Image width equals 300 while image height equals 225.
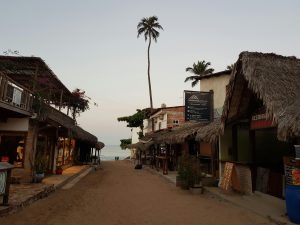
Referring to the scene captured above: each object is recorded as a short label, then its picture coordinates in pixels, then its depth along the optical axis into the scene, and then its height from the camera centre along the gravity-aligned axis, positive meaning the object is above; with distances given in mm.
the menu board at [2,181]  6751 -1133
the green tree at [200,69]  36575 +12753
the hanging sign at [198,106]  12715 +2419
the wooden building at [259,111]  6659 +1349
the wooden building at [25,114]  10146 +1364
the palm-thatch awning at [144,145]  22388 +289
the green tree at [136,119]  40692 +5077
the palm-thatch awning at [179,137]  13221 +770
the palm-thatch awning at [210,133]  9858 +758
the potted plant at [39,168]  11023 -1181
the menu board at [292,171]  5770 -496
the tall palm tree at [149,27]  34370 +18001
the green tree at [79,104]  20778 +3800
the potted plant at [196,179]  9953 -1331
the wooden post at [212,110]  13398 +2284
